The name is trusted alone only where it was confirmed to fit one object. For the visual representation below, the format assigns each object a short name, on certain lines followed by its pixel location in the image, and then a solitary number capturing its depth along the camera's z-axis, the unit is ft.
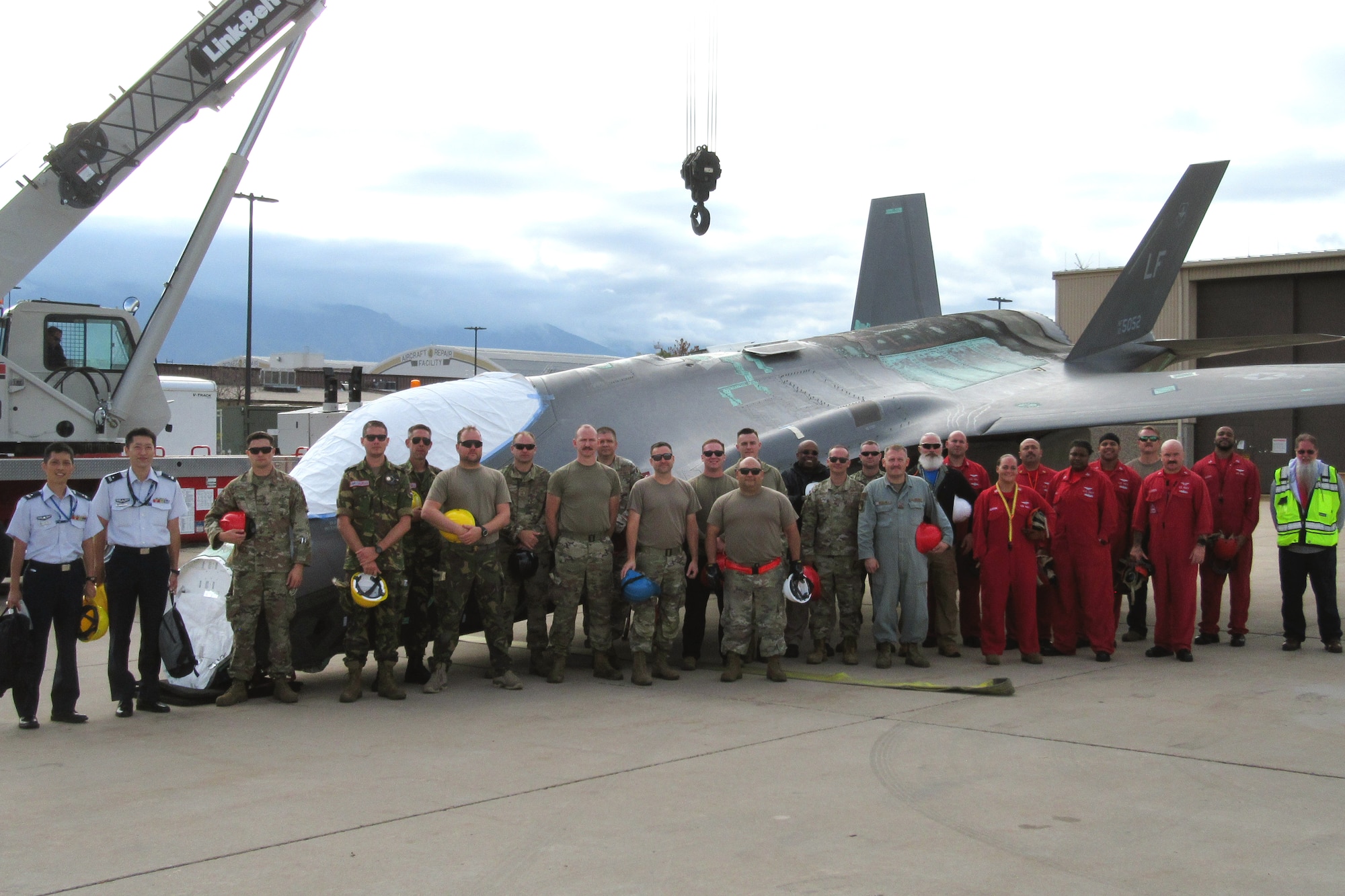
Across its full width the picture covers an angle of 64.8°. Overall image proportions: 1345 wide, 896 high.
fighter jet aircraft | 27.09
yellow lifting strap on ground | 22.85
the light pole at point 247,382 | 90.82
